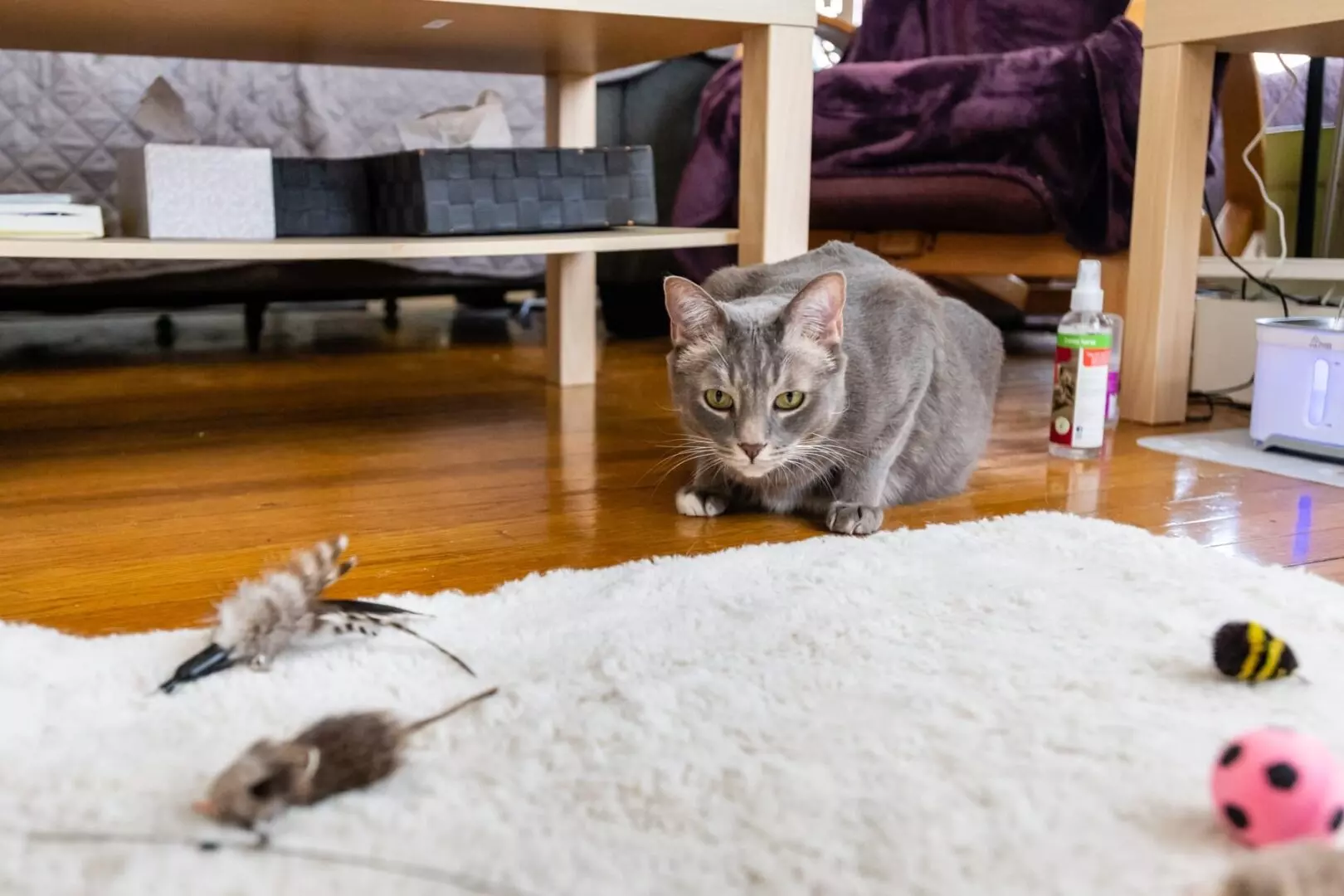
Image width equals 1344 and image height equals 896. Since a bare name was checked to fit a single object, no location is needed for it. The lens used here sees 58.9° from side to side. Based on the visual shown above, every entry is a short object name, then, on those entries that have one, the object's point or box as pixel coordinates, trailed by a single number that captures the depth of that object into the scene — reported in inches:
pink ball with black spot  23.9
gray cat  51.0
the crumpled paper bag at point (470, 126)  85.9
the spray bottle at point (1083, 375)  66.3
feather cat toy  34.4
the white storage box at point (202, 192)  65.5
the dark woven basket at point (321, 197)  77.0
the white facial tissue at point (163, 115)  80.0
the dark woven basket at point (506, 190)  73.7
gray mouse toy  25.5
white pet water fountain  64.8
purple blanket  90.1
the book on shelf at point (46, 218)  59.2
